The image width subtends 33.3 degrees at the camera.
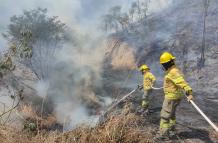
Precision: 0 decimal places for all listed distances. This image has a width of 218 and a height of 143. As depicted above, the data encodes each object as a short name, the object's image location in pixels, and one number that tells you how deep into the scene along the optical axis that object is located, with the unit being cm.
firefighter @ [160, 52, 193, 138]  695
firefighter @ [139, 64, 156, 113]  1077
